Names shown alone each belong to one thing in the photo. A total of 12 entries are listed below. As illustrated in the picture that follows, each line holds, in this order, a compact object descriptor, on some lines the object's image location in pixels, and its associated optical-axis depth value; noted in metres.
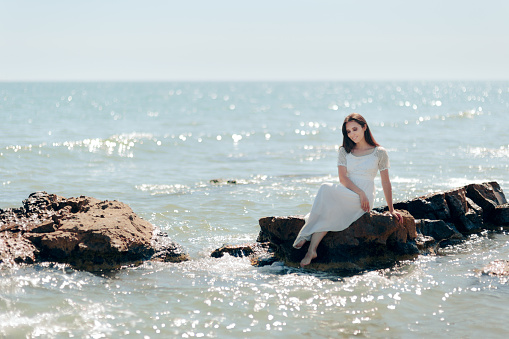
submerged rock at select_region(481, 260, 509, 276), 8.02
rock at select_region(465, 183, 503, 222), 11.07
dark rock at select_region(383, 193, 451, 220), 10.05
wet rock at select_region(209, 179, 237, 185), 17.67
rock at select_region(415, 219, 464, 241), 9.56
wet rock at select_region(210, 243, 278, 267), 8.73
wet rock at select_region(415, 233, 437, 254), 9.02
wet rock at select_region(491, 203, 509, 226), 10.92
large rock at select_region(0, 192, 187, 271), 8.23
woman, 8.18
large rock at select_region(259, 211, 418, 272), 8.28
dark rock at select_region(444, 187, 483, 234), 10.37
